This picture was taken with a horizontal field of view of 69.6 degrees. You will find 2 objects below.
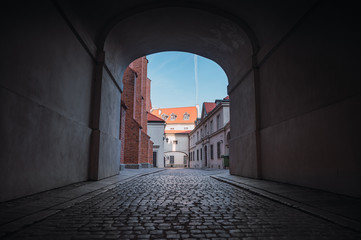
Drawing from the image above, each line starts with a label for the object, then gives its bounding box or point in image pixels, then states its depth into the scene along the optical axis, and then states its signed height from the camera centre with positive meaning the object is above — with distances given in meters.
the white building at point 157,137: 38.41 +3.34
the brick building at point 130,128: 18.95 +2.29
